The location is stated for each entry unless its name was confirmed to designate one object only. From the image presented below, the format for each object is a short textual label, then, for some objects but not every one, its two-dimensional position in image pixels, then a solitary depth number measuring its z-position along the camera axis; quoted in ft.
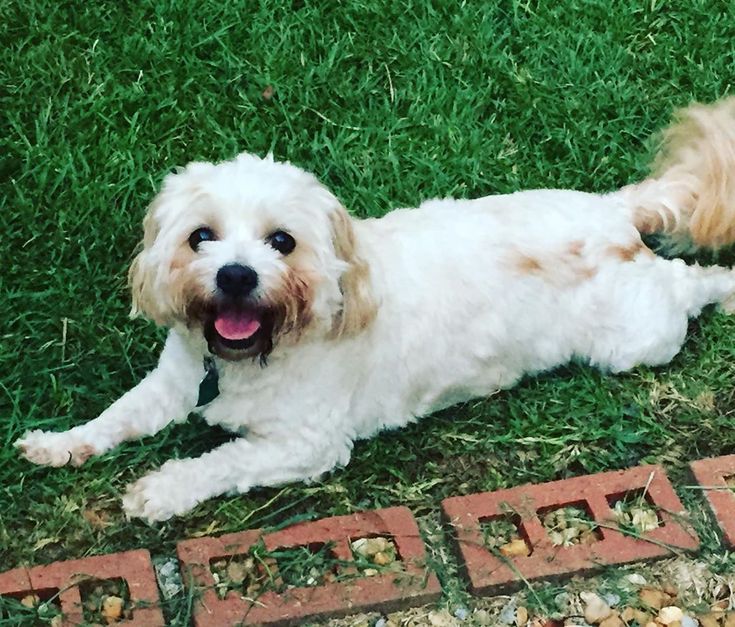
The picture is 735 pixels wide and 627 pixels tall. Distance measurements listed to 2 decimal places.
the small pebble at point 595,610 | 8.58
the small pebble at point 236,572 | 8.49
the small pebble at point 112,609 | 8.14
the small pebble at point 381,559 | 8.70
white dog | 7.97
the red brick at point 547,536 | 8.74
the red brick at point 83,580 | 8.13
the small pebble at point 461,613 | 8.52
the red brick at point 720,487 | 9.25
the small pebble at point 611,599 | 8.68
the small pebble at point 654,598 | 8.66
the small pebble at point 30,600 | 8.13
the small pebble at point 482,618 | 8.50
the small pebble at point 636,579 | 8.82
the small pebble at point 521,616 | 8.54
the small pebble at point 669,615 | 8.58
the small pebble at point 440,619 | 8.46
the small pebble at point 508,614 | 8.54
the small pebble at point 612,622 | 8.50
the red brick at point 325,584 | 8.25
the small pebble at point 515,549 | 8.89
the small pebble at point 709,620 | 8.61
